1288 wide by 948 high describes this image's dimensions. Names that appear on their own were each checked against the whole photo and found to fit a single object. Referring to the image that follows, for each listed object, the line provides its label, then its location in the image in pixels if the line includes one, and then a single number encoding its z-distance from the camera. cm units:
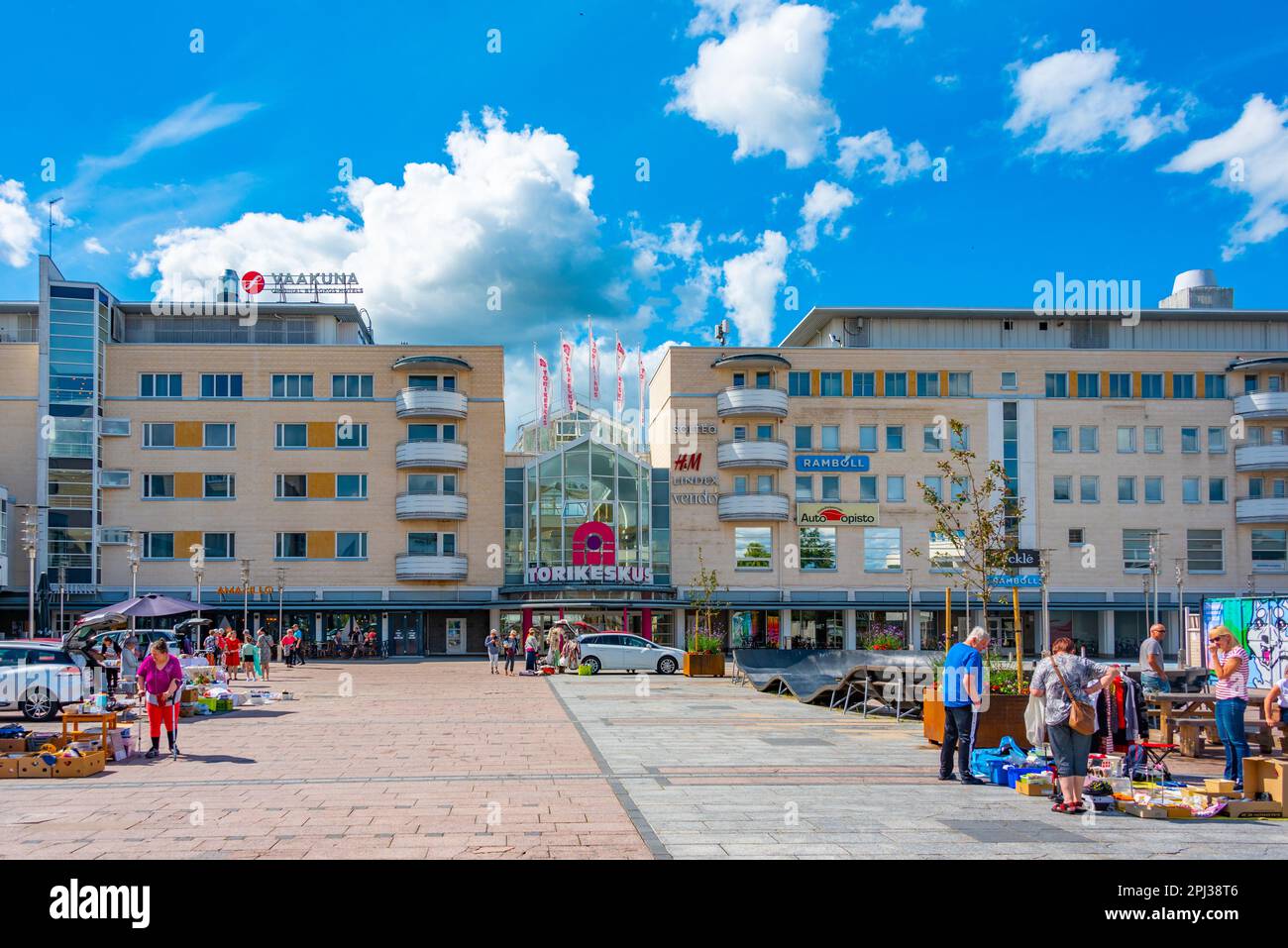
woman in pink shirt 1538
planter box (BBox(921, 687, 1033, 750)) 1491
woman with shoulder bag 1115
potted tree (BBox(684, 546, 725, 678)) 3628
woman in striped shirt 1202
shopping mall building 5412
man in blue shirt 1291
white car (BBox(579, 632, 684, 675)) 3812
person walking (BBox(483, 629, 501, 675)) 3869
